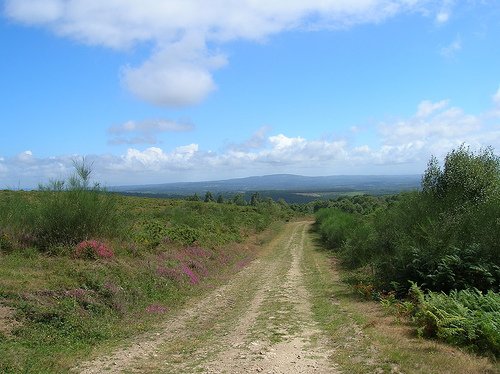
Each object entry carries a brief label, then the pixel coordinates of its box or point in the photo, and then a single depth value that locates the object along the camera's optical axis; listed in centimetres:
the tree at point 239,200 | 10296
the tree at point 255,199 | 11132
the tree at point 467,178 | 1612
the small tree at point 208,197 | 9716
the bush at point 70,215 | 1270
